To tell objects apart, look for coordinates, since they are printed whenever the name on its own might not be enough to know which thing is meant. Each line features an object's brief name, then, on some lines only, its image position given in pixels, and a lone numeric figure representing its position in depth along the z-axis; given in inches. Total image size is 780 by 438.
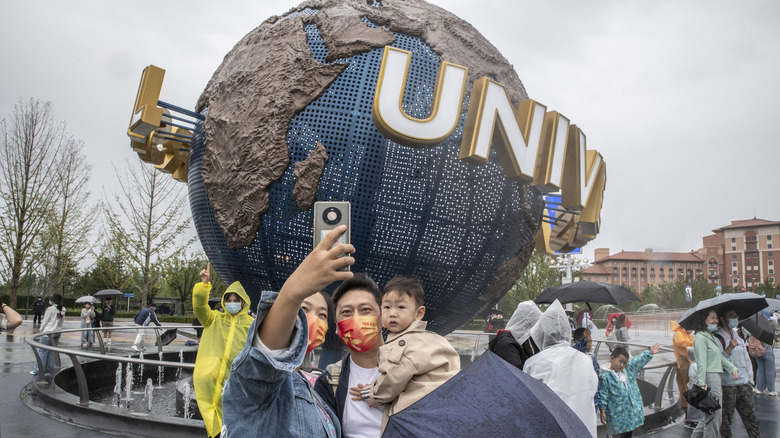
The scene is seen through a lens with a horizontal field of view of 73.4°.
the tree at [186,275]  1052.5
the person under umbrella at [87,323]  498.9
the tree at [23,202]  900.6
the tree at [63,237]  990.4
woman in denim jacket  49.6
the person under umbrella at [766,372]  349.4
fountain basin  194.1
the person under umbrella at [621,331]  417.4
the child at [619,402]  169.8
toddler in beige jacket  76.1
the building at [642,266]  3624.5
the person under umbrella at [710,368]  188.7
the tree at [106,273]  1023.0
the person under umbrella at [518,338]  139.1
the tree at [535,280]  1223.5
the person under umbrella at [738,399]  198.7
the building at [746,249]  3191.4
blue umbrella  43.8
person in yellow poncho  145.4
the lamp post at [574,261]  1295.5
